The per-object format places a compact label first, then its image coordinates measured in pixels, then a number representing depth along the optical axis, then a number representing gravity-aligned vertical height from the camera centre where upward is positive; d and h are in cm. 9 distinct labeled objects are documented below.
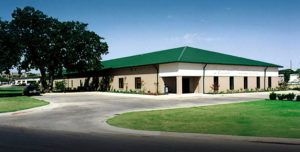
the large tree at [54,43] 3462 +594
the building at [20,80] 13612 +105
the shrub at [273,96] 2044 -128
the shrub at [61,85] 4556 -67
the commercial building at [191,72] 3016 +133
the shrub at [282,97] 1987 -133
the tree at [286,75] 7878 +214
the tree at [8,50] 2897 +413
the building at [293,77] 9541 +180
